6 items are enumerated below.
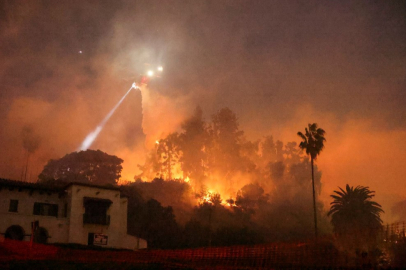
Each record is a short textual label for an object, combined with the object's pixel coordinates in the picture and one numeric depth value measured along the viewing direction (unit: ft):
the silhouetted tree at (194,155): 373.40
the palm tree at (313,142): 190.39
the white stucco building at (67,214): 140.46
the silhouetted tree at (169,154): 391.86
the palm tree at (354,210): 169.07
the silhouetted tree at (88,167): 307.78
